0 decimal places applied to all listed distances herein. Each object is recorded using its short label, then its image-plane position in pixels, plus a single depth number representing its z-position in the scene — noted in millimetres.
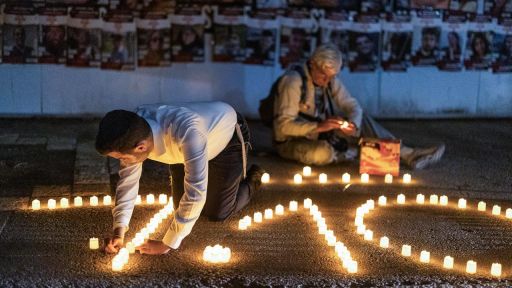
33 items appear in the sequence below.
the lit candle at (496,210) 5906
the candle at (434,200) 6172
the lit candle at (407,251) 4875
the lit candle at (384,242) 5035
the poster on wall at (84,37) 9367
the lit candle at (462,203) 6058
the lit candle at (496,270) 4554
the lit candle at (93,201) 5801
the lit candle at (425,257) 4762
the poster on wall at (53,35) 9312
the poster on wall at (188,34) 9500
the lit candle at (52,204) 5703
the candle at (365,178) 6812
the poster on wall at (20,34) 9281
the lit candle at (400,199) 6168
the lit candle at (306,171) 6934
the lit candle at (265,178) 6707
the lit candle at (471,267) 4582
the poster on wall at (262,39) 9680
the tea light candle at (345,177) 6816
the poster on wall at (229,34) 9586
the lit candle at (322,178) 6746
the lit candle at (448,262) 4650
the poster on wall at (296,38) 9734
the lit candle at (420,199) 6172
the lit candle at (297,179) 6668
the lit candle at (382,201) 6082
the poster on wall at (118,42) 9438
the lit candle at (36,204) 5668
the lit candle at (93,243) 4766
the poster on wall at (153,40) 9484
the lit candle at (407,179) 6856
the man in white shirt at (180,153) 4133
